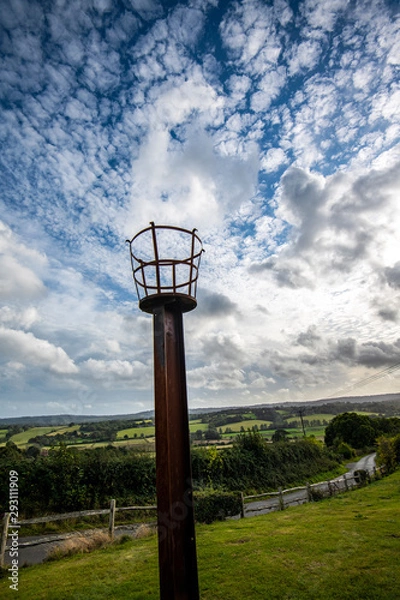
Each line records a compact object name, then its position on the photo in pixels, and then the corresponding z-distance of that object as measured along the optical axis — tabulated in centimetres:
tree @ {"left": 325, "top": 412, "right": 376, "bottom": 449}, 5181
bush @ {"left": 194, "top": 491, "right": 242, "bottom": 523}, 1545
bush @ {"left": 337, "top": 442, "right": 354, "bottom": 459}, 4559
